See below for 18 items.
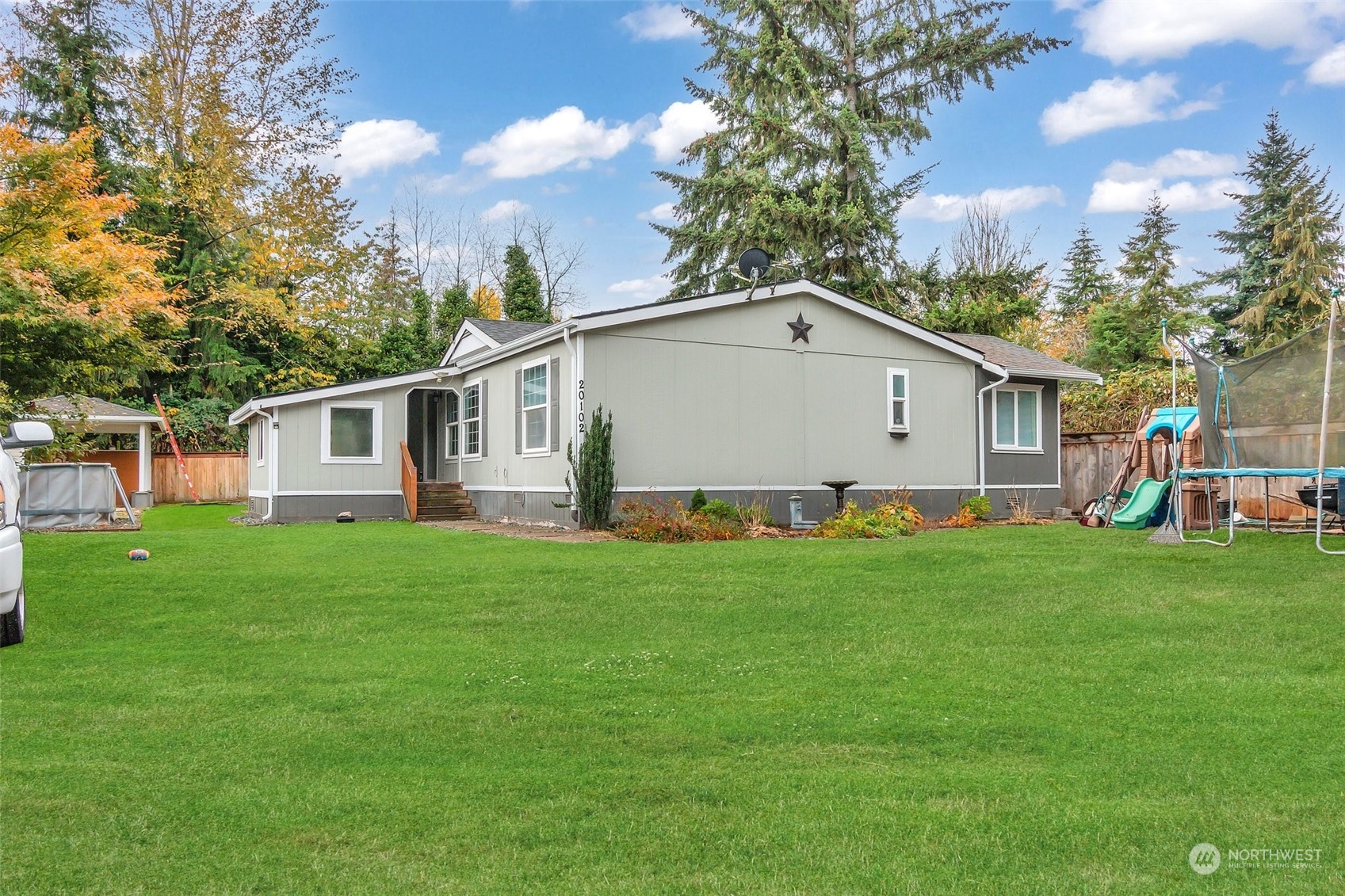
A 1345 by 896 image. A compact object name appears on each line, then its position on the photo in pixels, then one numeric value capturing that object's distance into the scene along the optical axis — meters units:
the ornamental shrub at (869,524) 13.39
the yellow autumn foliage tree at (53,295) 11.62
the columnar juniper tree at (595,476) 13.59
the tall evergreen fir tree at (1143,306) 30.91
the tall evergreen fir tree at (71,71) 28.62
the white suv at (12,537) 5.78
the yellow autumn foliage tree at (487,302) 37.31
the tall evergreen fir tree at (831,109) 27.64
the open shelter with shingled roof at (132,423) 22.75
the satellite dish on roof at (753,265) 15.45
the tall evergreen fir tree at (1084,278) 39.50
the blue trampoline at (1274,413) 9.70
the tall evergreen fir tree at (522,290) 28.16
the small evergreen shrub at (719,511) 13.70
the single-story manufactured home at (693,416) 14.48
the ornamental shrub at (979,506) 16.67
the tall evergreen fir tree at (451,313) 28.70
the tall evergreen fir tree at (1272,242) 28.95
